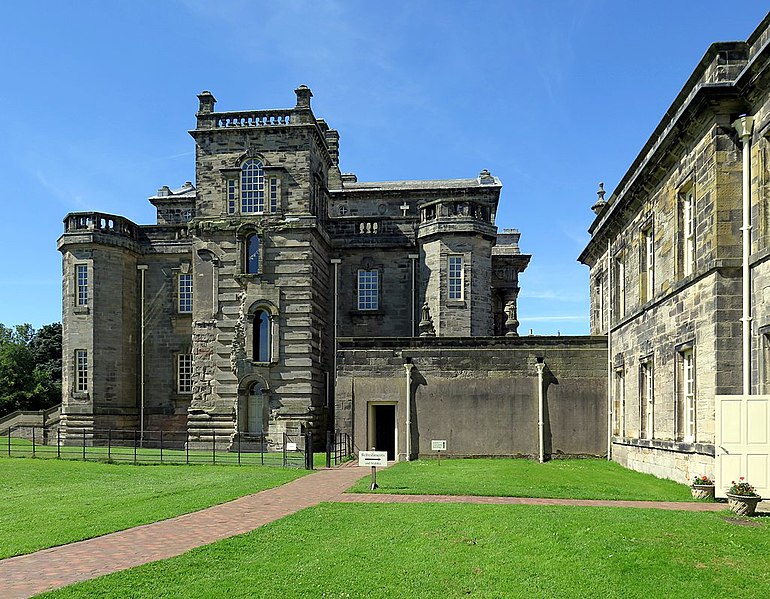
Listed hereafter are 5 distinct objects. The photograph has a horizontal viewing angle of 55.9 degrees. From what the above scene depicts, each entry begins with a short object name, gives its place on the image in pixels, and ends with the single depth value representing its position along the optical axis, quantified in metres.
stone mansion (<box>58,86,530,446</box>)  31.61
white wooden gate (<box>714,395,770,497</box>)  13.27
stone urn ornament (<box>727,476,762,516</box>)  12.62
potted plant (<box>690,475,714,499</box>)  14.66
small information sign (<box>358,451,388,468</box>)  16.52
